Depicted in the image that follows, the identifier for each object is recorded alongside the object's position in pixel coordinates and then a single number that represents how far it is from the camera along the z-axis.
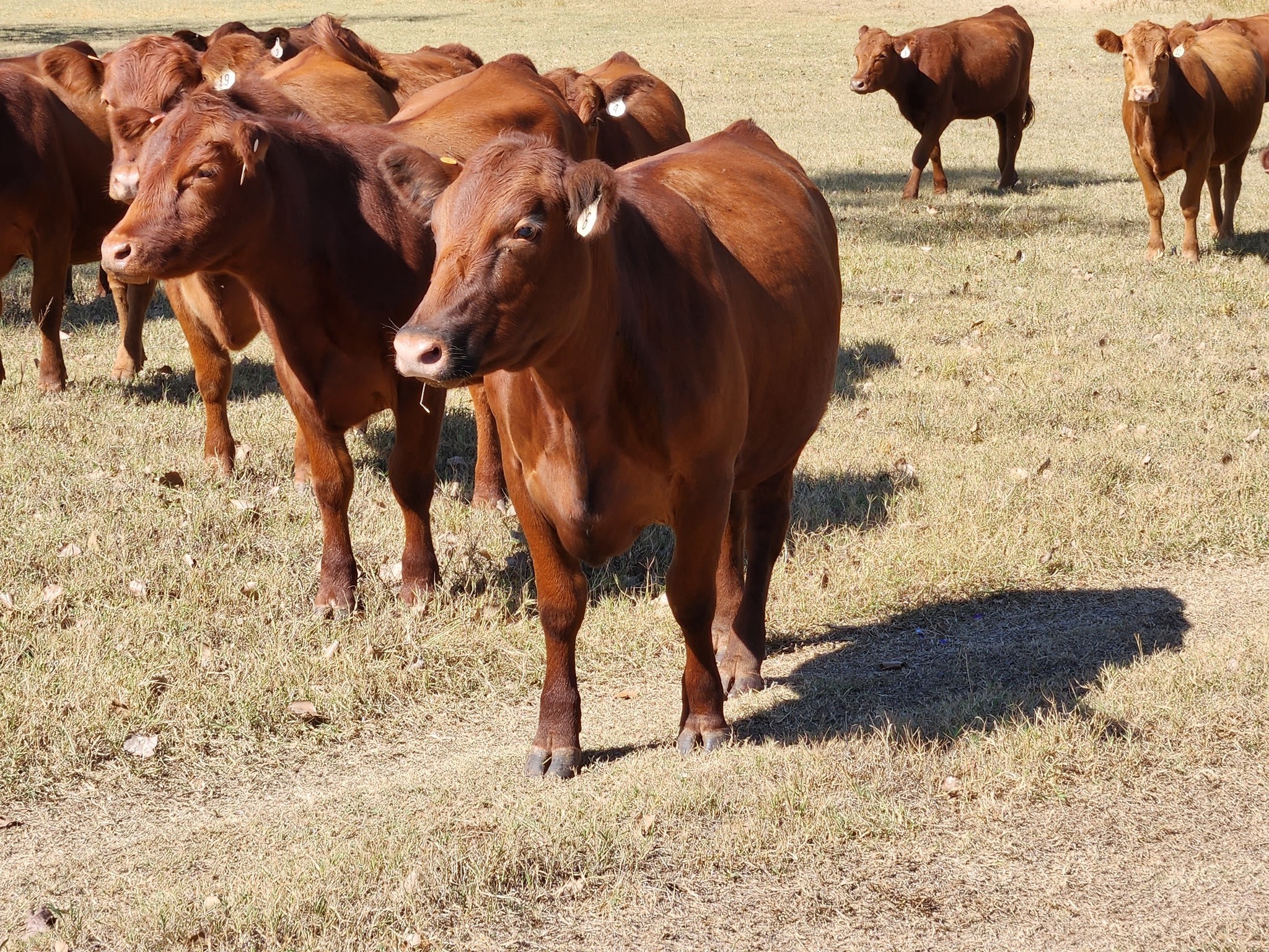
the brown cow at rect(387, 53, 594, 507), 13.20
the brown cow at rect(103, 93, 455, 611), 10.34
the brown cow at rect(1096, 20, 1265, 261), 24.41
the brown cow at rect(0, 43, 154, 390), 17.55
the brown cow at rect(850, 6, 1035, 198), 34.56
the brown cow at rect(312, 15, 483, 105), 17.19
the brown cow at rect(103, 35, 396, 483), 12.70
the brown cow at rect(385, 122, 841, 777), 7.29
